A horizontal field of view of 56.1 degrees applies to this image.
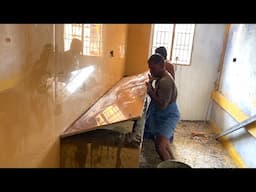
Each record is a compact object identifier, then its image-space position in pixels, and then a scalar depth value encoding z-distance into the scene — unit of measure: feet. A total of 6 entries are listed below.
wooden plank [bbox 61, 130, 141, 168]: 6.21
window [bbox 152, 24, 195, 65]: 16.17
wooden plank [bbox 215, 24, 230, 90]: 15.66
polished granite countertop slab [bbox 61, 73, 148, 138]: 6.56
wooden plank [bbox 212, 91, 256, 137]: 10.87
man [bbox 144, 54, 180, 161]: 9.09
